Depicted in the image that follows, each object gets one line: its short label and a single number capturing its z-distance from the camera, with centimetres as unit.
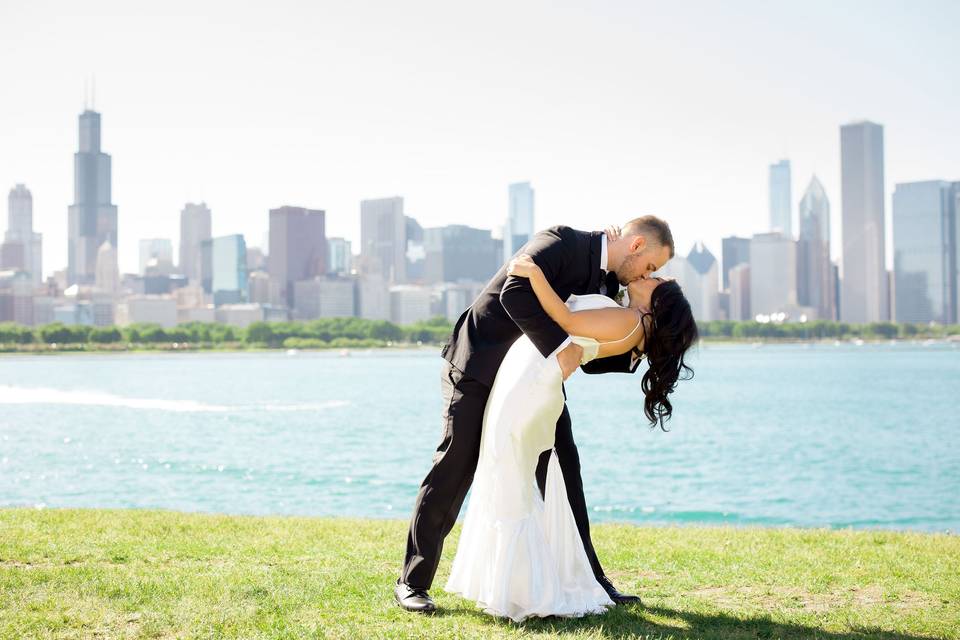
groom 509
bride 508
